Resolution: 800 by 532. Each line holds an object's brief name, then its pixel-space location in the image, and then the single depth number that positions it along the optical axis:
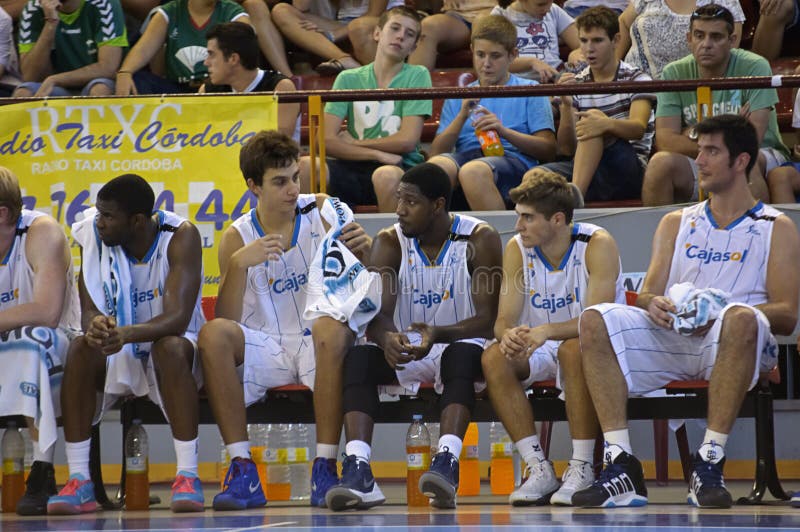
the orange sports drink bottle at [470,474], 13.80
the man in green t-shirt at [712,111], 15.20
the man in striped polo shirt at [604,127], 15.62
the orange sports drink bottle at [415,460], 11.93
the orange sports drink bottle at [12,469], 12.57
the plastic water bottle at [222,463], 12.75
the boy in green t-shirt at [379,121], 16.06
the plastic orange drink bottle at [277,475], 13.56
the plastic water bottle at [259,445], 14.18
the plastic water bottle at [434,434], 14.87
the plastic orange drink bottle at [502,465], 13.94
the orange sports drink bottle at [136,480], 12.02
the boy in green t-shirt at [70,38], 19.05
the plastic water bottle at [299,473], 13.91
